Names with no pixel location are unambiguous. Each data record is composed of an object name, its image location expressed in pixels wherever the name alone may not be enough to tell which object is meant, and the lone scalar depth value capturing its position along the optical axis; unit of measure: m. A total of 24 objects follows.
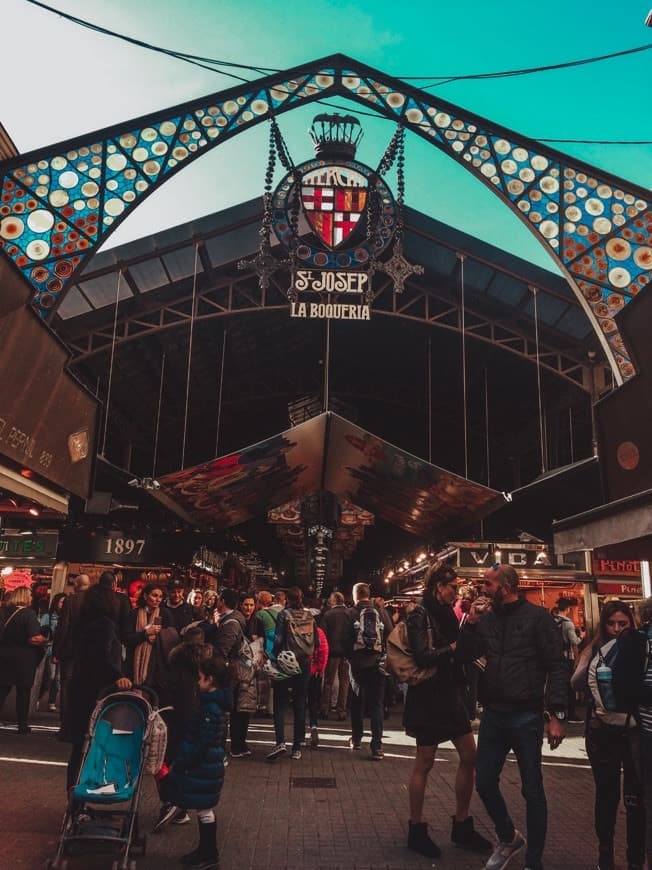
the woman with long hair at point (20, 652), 8.26
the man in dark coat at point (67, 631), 7.60
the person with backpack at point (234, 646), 6.41
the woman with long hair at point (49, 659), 11.34
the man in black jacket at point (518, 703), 3.84
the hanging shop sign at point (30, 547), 17.03
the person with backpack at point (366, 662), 7.89
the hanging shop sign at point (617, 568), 16.66
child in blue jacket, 3.94
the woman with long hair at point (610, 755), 3.98
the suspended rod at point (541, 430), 14.44
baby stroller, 3.73
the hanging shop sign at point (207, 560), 18.83
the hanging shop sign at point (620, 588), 16.72
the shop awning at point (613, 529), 5.55
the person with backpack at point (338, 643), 9.62
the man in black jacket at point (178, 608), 7.36
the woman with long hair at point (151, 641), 5.99
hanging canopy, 12.06
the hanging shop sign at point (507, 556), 16.22
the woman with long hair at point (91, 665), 4.95
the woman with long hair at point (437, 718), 4.41
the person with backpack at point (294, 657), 7.35
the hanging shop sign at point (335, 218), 9.62
